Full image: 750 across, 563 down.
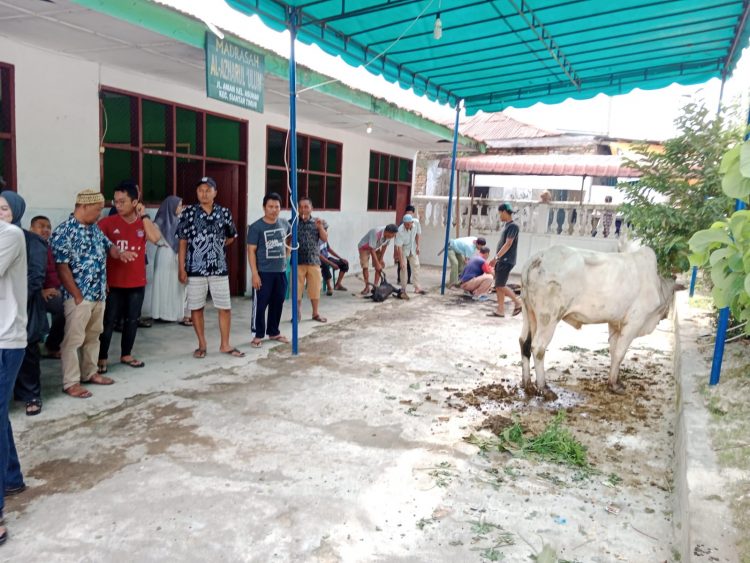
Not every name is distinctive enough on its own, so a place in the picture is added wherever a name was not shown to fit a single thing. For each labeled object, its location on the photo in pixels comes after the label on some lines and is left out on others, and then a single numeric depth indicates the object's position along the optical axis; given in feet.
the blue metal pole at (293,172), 17.04
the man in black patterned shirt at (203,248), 17.16
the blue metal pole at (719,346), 12.73
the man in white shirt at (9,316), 8.53
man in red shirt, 15.78
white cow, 15.25
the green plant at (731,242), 4.82
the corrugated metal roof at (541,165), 45.78
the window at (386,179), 41.37
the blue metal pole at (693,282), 24.15
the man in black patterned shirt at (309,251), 22.44
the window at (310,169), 29.40
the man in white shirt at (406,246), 30.48
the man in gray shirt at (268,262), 18.99
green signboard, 15.72
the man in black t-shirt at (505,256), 25.85
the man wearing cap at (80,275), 13.78
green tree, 16.10
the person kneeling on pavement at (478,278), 31.19
